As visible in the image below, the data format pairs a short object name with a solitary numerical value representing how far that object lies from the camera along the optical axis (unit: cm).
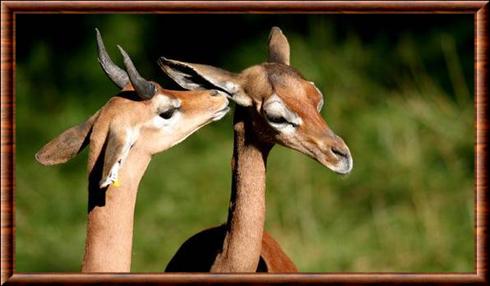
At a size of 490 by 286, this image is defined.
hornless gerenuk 938
